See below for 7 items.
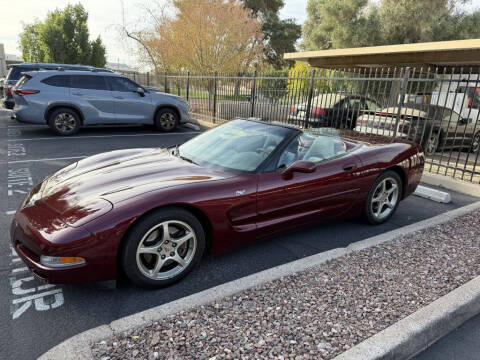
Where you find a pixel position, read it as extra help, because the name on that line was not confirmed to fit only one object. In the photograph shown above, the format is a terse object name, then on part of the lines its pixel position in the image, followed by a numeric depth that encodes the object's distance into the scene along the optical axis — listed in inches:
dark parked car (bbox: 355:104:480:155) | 291.5
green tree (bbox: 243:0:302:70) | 1477.6
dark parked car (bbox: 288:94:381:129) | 342.3
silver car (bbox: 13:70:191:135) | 329.7
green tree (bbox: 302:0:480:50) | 788.6
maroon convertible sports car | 92.2
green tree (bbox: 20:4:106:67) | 1064.2
